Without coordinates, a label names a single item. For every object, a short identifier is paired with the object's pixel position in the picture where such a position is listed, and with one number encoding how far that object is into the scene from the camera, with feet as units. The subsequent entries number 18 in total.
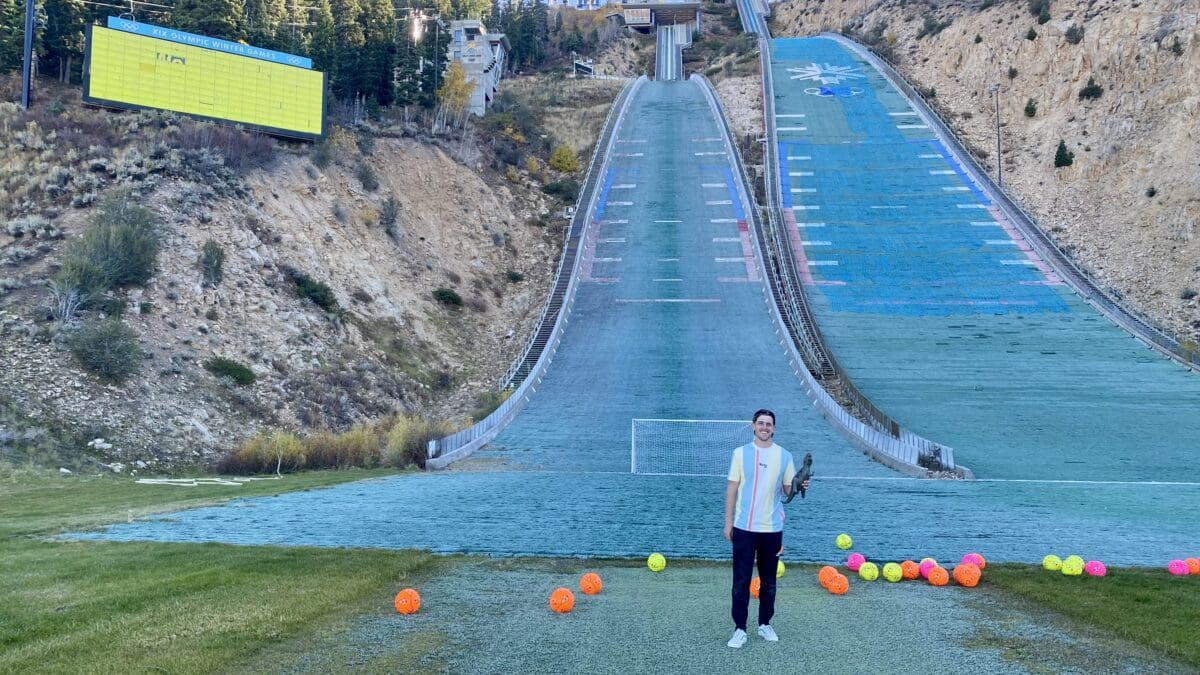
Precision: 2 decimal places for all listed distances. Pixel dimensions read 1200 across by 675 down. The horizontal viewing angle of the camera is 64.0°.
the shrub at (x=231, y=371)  90.33
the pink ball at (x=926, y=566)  32.30
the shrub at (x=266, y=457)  74.90
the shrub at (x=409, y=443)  78.07
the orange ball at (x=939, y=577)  31.83
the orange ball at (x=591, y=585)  30.37
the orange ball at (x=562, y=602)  27.76
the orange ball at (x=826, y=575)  31.30
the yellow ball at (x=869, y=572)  32.55
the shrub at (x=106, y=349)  80.02
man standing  24.41
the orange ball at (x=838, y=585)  30.58
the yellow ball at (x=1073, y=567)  33.42
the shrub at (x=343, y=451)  78.45
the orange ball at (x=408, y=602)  27.30
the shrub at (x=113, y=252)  88.38
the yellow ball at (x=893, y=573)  32.37
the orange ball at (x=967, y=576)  31.63
